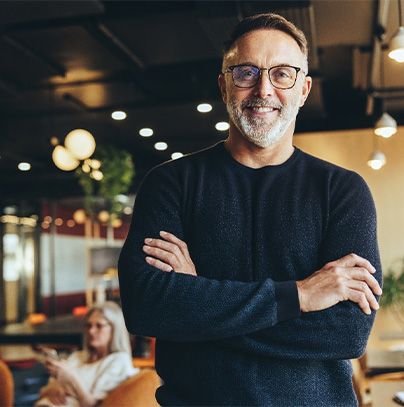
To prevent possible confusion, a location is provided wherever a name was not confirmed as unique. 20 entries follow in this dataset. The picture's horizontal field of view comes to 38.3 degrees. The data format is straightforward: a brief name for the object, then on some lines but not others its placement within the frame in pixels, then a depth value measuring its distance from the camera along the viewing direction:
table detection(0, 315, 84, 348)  6.82
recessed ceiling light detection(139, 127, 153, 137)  8.75
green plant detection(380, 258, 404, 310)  8.55
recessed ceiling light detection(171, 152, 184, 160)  10.91
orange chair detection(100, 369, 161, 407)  3.10
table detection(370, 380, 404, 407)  2.92
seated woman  3.45
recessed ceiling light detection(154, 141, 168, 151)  9.92
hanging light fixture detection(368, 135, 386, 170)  7.73
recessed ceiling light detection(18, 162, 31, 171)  11.25
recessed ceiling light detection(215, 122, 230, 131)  8.30
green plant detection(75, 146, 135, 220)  8.29
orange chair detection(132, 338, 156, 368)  6.61
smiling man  1.40
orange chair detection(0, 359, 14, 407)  3.69
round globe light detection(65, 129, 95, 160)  6.31
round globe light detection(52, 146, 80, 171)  6.98
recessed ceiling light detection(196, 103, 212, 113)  7.35
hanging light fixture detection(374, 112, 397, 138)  6.55
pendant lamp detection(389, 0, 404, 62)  4.60
